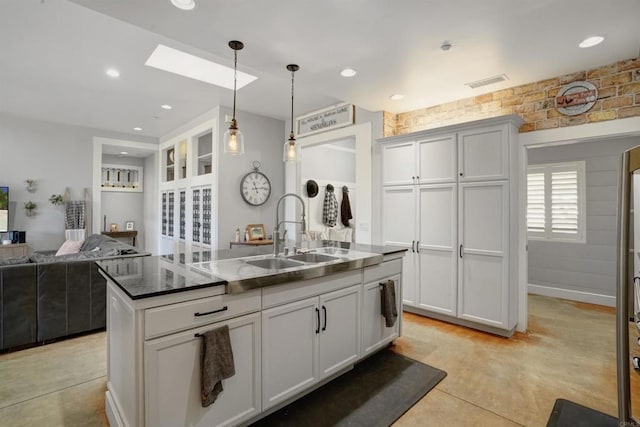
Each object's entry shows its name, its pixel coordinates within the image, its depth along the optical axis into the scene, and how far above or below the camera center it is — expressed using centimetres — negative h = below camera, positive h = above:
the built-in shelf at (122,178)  786 +85
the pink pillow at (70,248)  499 -60
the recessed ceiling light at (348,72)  310 +141
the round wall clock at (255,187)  525 +43
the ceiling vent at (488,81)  326 +142
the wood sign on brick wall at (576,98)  307 +117
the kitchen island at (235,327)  147 -67
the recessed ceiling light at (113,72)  369 +166
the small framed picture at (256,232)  525 -34
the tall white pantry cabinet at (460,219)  322 -6
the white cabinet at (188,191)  529 +40
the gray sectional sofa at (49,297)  282 -83
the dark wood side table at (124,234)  736 -54
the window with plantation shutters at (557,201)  454 +19
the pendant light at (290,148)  294 +60
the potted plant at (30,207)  592 +7
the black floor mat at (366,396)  198 -130
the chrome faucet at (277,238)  247 -21
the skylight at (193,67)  346 +172
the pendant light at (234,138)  256 +61
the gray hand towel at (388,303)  269 -77
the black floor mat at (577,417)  195 -130
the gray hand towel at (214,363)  154 -76
